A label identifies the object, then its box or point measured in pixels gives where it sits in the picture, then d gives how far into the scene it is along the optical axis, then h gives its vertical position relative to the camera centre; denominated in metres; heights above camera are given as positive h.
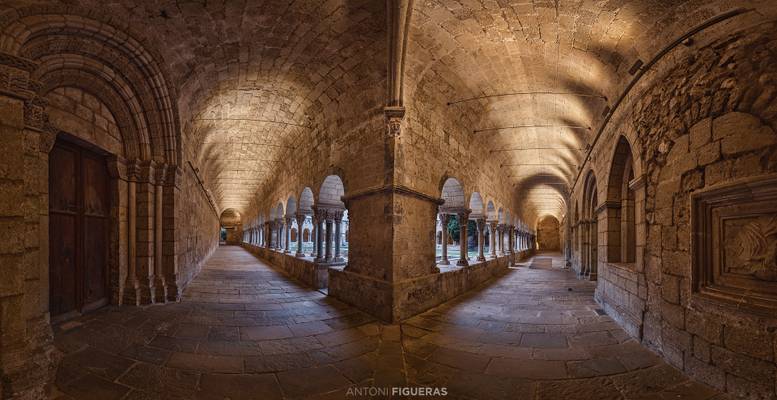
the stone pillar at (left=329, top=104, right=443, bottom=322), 4.71 -0.44
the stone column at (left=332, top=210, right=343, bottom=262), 7.61 -0.33
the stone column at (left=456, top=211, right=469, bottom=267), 7.40 -0.52
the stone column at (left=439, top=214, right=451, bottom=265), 7.62 -0.74
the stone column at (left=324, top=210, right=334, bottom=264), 7.44 -0.66
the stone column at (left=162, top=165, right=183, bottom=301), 5.30 -0.28
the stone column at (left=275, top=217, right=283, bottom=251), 12.38 -1.06
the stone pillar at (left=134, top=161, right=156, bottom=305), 4.93 -0.22
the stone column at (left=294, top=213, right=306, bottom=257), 9.21 -0.47
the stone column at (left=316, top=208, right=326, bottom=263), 7.32 -0.59
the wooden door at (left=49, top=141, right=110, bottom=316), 3.79 -0.23
